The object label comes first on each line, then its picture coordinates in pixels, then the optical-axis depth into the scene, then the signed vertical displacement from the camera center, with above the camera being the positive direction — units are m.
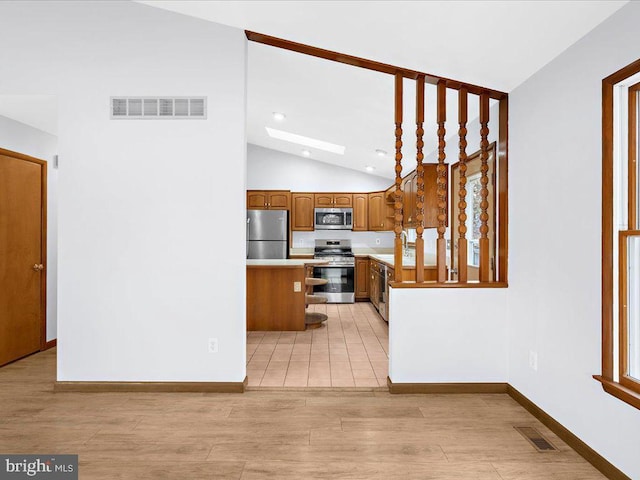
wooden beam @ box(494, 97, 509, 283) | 3.17 +0.38
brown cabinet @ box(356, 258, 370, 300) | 7.42 -0.67
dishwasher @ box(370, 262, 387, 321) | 5.60 -0.70
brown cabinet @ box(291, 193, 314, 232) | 7.81 +0.54
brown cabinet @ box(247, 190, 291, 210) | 7.71 +0.72
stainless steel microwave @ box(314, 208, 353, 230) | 7.79 +0.38
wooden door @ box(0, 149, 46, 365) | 3.88 -0.16
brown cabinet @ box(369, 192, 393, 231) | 7.71 +0.51
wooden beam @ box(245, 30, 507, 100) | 3.19 +1.37
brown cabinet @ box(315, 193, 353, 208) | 7.82 +0.72
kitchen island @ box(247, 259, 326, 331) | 5.27 -0.74
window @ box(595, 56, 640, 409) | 1.97 +0.02
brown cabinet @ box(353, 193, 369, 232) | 7.83 +0.53
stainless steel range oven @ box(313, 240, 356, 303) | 7.27 -0.69
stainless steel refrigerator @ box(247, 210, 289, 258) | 7.39 +0.08
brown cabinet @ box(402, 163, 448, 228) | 4.48 +0.46
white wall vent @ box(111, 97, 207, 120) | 3.18 +0.99
